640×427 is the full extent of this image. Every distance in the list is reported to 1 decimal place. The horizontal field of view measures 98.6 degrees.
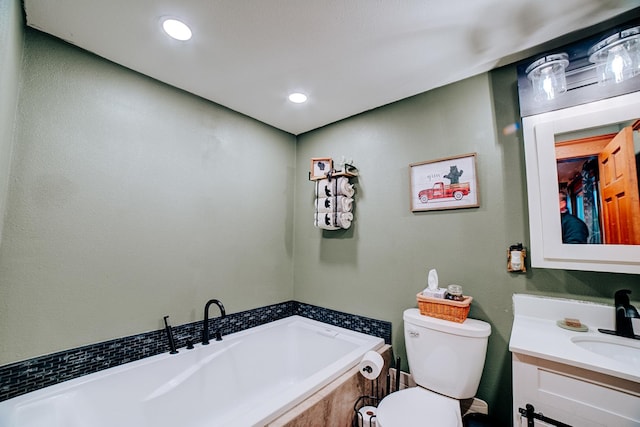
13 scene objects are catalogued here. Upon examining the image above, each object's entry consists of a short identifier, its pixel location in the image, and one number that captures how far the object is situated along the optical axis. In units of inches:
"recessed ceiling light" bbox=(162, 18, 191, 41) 56.7
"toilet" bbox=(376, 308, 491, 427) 57.0
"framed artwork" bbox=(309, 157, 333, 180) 100.4
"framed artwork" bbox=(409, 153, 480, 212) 73.8
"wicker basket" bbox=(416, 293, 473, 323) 64.9
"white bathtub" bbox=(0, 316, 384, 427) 52.8
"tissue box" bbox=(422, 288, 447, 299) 69.3
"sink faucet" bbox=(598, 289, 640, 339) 51.0
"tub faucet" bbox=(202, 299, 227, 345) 79.1
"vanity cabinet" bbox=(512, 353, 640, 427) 38.6
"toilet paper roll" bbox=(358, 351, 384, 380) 68.5
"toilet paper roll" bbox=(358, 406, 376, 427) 64.3
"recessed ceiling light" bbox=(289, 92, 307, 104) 85.1
